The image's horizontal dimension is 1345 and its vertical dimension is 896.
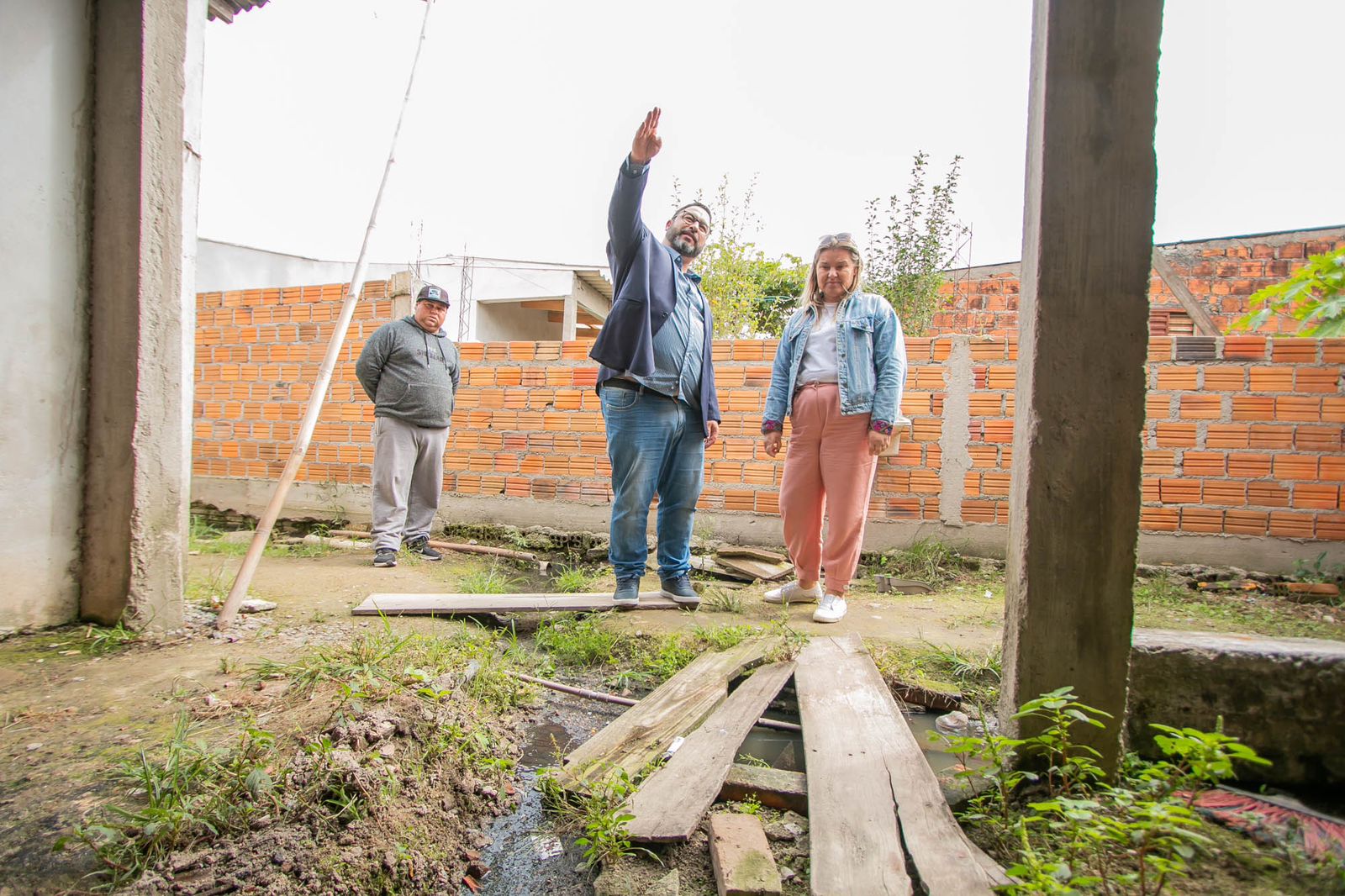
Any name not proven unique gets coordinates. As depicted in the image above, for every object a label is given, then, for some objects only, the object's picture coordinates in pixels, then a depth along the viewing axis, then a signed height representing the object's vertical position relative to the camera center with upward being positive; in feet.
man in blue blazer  9.82 +0.67
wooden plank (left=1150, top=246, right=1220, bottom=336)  19.97 +4.47
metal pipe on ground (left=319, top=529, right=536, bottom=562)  15.46 -2.97
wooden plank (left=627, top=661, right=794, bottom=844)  4.50 -2.60
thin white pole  8.98 -0.57
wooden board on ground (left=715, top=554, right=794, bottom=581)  13.26 -2.66
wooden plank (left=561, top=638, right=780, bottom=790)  5.45 -2.66
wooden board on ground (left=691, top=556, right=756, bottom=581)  13.48 -2.76
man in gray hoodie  14.35 +0.24
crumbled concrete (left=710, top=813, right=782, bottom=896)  3.97 -2.62
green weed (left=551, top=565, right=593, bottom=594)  12.12 -2.83
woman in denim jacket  10.41 +0.44
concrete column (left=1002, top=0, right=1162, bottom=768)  5.12 +0.72
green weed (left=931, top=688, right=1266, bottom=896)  3.74 -2.31
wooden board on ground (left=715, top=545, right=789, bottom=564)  14.16 -2.52
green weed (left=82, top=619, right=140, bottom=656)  7.38 -2.54
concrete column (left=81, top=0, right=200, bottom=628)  7.73 +1.07
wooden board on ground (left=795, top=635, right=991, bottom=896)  4.02 -2.54
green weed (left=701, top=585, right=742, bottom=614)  10.93 -2.75
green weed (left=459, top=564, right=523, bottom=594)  11.65 -2.85
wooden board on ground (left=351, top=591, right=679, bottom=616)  9.91 -2.68
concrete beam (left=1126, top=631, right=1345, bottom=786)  5.23 -1.89
